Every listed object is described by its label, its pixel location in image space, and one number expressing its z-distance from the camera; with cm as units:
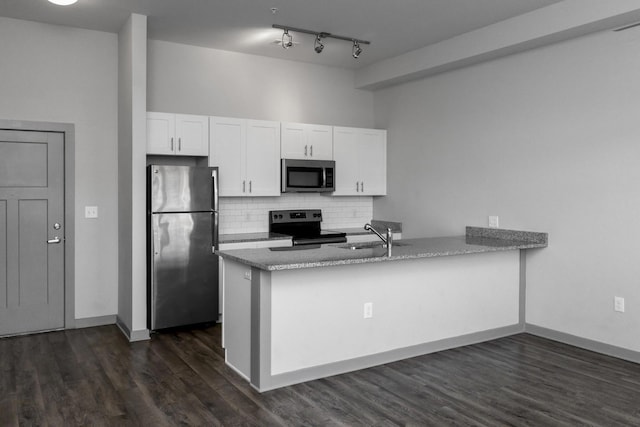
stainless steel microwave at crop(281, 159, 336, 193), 597
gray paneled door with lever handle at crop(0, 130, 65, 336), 486
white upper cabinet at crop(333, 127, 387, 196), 643
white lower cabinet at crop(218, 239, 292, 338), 527
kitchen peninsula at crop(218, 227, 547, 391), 352
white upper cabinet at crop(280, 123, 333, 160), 601
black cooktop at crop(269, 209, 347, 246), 580
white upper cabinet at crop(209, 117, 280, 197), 550
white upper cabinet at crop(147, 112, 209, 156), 513
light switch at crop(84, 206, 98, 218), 519
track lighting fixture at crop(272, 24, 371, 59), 504
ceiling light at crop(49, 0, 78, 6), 399
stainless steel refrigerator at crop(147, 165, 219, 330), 487
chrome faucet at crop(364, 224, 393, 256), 400
